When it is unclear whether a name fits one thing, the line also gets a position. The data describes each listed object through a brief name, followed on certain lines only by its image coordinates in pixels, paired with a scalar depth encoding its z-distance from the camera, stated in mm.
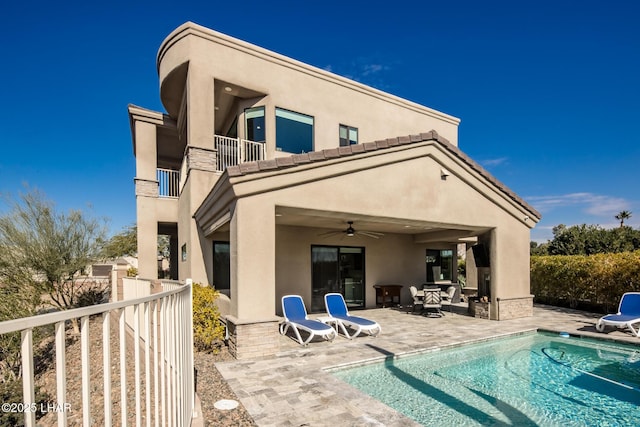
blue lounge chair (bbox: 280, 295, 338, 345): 9336
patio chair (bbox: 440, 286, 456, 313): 15570
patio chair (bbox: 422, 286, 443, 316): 13914
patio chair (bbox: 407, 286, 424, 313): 14648
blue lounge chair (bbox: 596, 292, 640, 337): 10789
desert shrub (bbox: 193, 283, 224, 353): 8578
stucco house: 8602
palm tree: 66562
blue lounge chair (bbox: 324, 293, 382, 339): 10220
